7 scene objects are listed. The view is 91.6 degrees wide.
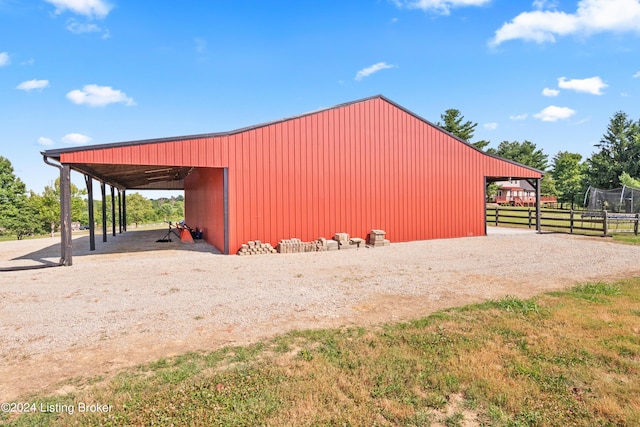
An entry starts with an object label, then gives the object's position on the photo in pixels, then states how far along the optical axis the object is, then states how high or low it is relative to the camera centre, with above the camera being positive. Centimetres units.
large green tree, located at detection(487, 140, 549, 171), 5619 +965
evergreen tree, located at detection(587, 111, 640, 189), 3189 +528
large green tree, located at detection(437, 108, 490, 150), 3728 +980
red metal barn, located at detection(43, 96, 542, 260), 982 +140
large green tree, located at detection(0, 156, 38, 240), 2619 +60
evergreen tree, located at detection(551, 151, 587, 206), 3616 +363
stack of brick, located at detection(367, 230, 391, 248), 1153 -115
